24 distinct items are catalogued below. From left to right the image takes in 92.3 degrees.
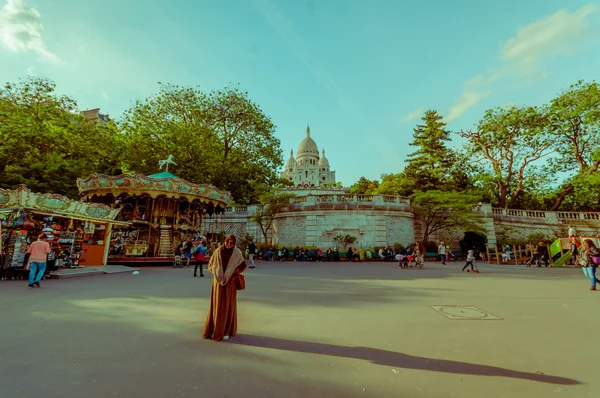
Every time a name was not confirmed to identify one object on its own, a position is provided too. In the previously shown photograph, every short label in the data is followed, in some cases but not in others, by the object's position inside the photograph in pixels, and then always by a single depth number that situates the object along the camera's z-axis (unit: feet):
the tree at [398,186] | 120.16
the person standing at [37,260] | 26.96
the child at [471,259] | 46.07
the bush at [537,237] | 85.54
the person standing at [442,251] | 60.22
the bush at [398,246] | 78.43
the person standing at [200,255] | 37.91
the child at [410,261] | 54.19
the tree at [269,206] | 81.62
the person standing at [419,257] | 53.16
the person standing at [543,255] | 59.52
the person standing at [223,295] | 13.61
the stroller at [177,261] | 53.93
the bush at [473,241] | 80.64
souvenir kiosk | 34.42
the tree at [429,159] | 117.39
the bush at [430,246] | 82.79
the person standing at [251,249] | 50.23
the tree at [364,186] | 185.06
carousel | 56.59
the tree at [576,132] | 89.35
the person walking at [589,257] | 28.30
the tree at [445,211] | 77.46
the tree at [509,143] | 98.99
